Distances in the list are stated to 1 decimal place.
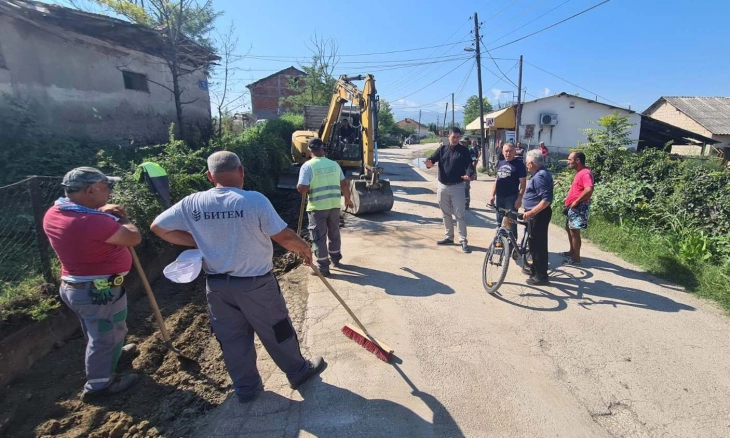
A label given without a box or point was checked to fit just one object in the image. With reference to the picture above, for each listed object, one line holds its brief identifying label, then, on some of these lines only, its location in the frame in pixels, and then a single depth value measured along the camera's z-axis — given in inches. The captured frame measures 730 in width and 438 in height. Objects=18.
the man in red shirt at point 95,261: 101.1
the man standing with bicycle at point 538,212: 181.5
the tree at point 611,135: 383.6
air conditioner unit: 887.7
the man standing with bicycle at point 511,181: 218.4
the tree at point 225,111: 475.3
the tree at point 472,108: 2404.0
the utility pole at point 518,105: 784.3
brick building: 1612.9
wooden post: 142.8
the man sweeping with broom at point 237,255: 98.0
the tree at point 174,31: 357.4
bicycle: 181.3
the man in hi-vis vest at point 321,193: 197.5
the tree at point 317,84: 1024.9
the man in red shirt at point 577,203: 208.8
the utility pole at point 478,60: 782.5
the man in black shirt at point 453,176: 239.6
